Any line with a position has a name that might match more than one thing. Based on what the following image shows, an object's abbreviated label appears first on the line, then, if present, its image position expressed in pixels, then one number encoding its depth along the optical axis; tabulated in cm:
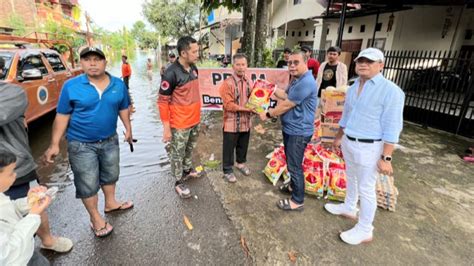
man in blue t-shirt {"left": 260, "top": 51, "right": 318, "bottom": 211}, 270
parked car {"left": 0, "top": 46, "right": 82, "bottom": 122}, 450
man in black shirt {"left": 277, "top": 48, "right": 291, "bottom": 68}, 648
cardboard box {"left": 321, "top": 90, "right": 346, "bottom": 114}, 359
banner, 504
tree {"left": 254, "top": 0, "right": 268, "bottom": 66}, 757
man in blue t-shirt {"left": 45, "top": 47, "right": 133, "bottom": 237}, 225
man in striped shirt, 333
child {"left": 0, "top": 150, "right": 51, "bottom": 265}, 119
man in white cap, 217
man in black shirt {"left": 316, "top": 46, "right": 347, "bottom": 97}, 448
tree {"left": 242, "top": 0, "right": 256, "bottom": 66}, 710
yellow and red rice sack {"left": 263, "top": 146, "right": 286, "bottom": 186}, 358
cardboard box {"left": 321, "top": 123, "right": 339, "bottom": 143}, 377
